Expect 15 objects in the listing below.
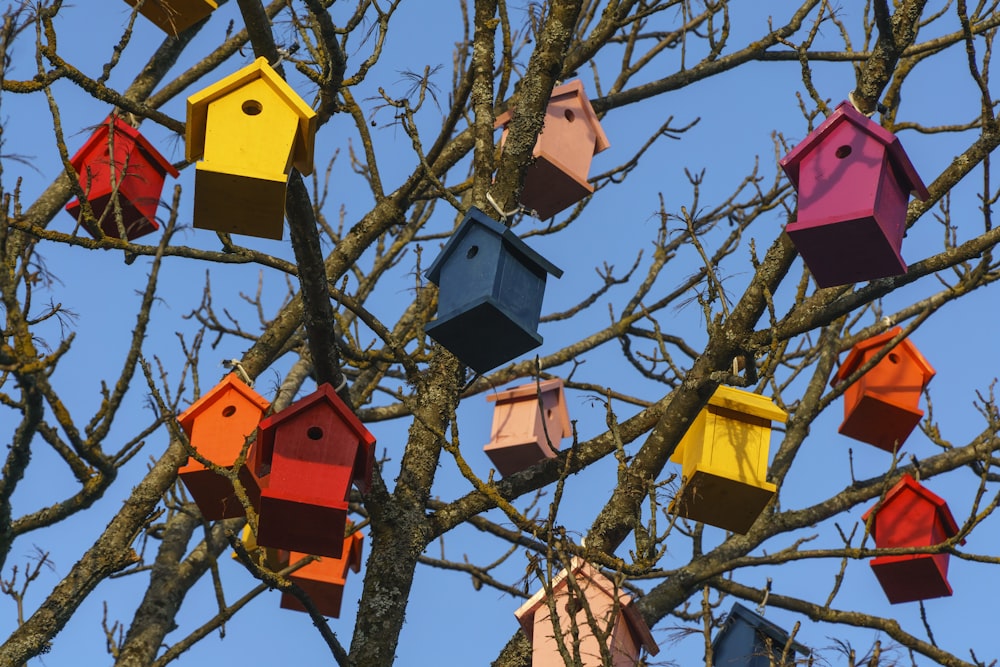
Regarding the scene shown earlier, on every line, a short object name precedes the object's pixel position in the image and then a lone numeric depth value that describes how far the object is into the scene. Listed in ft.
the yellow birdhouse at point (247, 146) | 24.36
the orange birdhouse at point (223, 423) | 29.81
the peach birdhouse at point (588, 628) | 28.25
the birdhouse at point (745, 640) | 35.91
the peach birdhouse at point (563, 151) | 34.32
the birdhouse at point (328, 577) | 36.46
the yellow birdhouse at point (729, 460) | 28.45
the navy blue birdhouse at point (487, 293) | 24.99
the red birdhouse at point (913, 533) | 35.86
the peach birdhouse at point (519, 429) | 42.14
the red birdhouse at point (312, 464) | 25.17
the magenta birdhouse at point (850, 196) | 25.95
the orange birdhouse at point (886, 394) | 38.45
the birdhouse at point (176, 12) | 32.91
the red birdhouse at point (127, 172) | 32.71
